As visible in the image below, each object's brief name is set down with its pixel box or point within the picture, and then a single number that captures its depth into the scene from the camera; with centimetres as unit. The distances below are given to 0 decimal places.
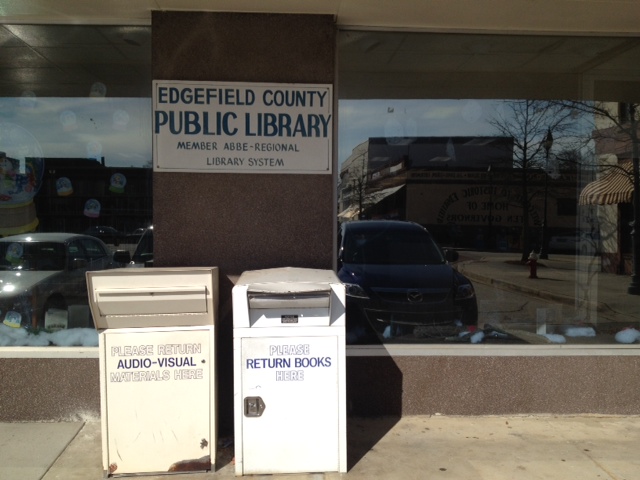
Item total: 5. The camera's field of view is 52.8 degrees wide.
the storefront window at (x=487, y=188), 572
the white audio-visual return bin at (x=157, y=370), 417
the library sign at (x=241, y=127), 512
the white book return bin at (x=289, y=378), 415
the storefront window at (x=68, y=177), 568
